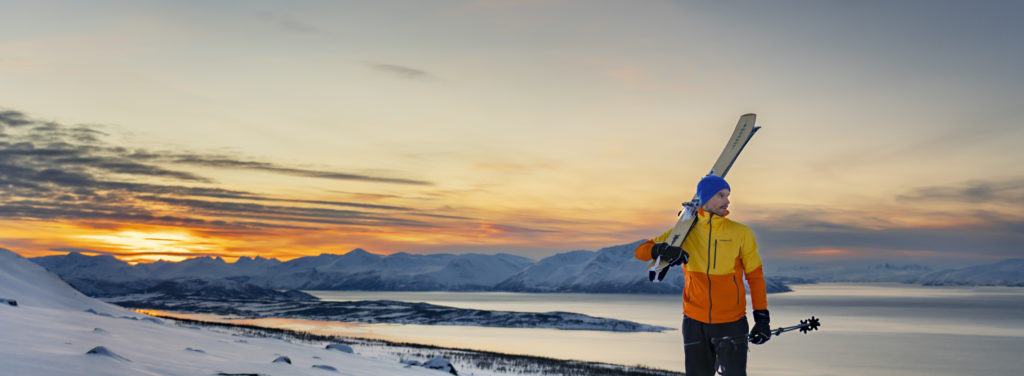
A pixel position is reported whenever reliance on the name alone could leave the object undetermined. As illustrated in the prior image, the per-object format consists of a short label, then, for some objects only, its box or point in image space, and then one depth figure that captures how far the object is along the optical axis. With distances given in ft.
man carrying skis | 24.86
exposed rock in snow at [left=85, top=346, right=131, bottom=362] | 31.60
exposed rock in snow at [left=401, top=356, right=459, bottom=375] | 73.72
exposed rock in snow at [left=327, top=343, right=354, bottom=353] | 76.04
